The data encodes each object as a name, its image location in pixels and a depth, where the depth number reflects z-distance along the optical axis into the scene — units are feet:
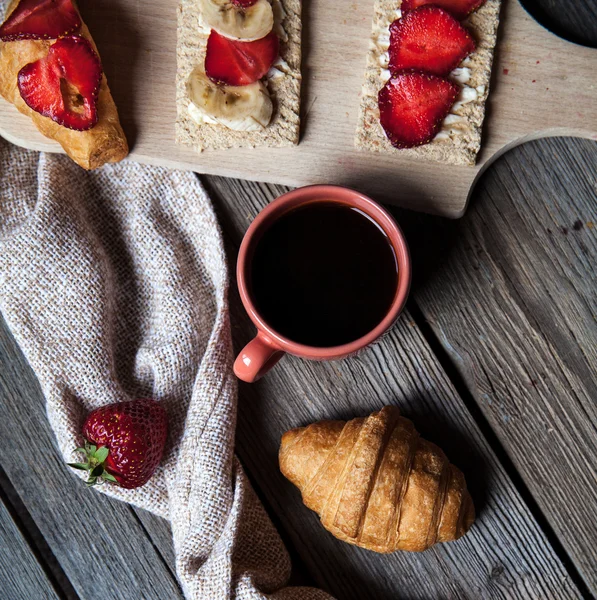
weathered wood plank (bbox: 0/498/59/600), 2.44
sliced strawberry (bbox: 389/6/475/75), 2.27
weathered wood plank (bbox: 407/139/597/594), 2.38
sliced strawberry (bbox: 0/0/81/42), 2.24
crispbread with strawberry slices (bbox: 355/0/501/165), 2.29
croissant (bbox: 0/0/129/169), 2.26
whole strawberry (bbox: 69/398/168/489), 2.27
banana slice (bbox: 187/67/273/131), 2.28
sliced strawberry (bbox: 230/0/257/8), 2.27
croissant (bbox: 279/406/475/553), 2.27
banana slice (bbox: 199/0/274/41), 2.26
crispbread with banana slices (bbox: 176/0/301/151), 2.31
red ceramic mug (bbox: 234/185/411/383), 2.21
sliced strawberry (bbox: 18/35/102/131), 2.24
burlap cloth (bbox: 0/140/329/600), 2.34
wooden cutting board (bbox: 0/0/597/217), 2.31
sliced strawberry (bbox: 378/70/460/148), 2.28
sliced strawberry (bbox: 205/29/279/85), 2.28
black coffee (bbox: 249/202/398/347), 2.27
